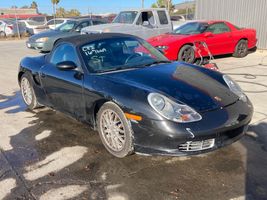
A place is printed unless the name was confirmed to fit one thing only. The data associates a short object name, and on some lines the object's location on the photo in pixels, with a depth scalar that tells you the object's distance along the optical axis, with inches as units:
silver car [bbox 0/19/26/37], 727.5
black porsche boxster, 91.8
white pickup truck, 327.0
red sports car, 265.1
